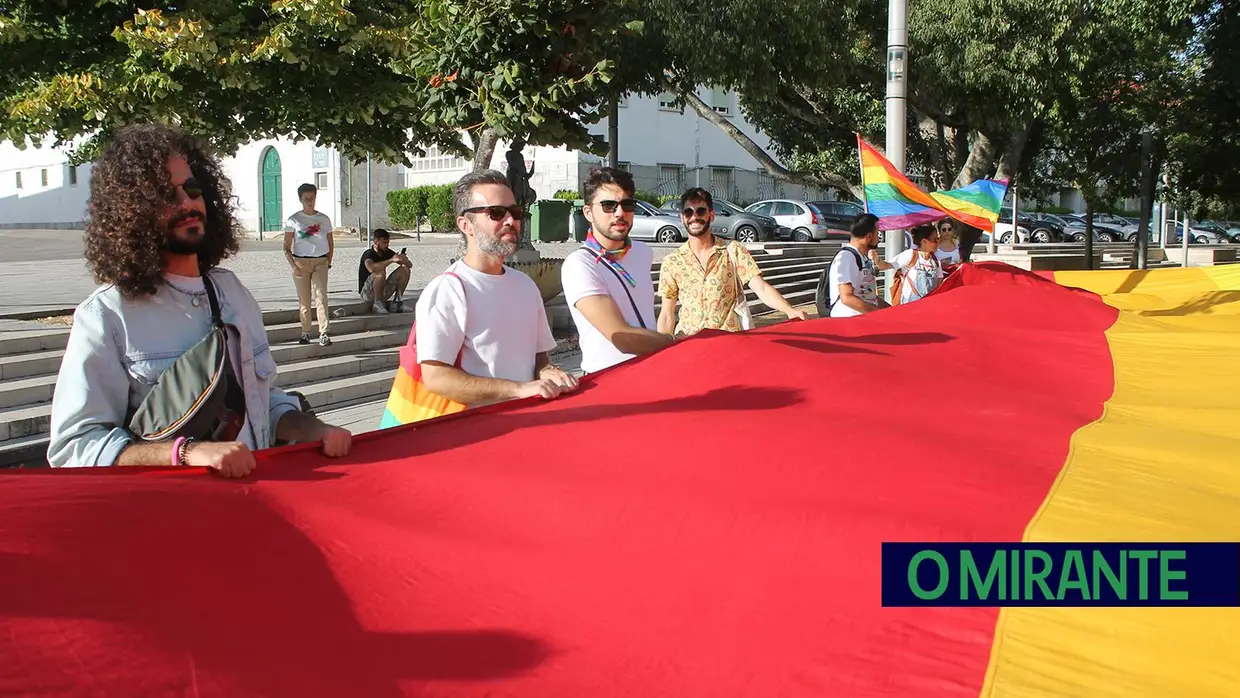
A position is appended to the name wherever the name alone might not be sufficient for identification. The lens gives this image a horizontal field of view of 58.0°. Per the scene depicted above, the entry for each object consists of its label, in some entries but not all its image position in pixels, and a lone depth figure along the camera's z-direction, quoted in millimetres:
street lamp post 11719
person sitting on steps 13570
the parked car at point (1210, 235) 51062
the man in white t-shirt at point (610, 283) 4484
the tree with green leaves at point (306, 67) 8781
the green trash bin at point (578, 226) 31656
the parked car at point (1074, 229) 49094
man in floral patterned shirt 6262
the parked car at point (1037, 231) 48375
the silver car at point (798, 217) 35062
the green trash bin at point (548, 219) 26922
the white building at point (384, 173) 38312
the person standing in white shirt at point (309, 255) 11648
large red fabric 2129
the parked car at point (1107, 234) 50500
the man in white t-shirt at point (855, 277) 7590
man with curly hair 2598
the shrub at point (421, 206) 39375
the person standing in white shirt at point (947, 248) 10312
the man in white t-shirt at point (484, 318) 3793
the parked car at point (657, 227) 32594
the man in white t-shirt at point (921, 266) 9398
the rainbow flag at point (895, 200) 9875
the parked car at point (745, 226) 33938
